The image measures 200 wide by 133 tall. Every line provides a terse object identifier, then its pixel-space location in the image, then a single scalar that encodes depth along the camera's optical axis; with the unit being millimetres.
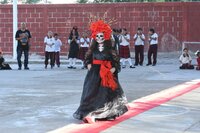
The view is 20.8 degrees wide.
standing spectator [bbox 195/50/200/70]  21688
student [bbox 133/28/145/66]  23875
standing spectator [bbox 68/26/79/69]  23495
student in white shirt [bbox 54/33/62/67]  24125
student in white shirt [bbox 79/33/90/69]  23406
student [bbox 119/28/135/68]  23188
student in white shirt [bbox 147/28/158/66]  23859
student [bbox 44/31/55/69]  23562
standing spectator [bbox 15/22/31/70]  22016
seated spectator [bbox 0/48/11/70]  22886
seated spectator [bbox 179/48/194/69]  22203
